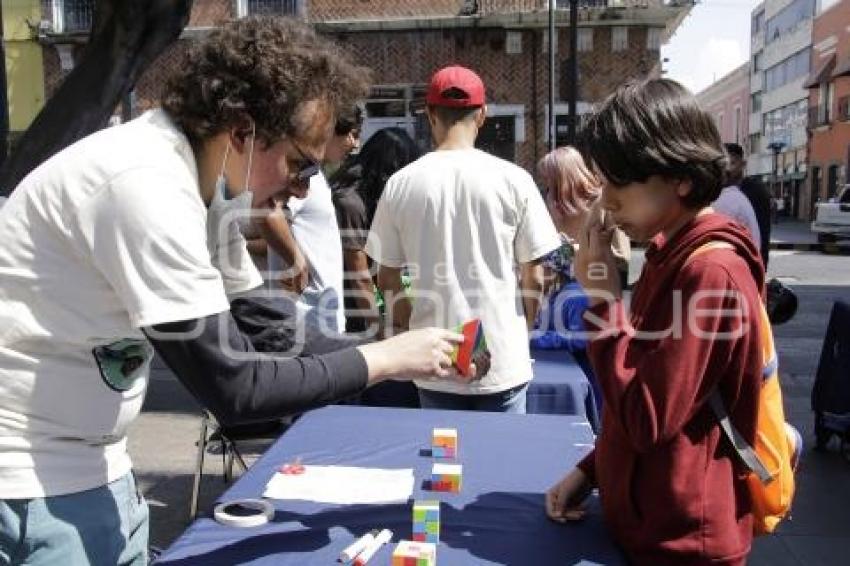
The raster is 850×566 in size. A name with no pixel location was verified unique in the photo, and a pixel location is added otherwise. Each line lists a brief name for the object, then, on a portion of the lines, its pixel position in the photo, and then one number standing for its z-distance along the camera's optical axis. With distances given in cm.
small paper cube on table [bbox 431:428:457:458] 206
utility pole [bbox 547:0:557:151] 1209
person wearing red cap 268
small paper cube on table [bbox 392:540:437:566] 142
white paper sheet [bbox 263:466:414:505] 180
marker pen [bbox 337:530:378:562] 149
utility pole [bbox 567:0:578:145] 1159
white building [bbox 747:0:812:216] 4159
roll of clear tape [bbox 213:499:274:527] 165
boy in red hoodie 128
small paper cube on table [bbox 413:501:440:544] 158
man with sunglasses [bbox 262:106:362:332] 325
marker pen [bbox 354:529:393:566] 148
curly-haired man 118
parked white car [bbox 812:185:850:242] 1880
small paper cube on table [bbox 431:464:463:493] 183
